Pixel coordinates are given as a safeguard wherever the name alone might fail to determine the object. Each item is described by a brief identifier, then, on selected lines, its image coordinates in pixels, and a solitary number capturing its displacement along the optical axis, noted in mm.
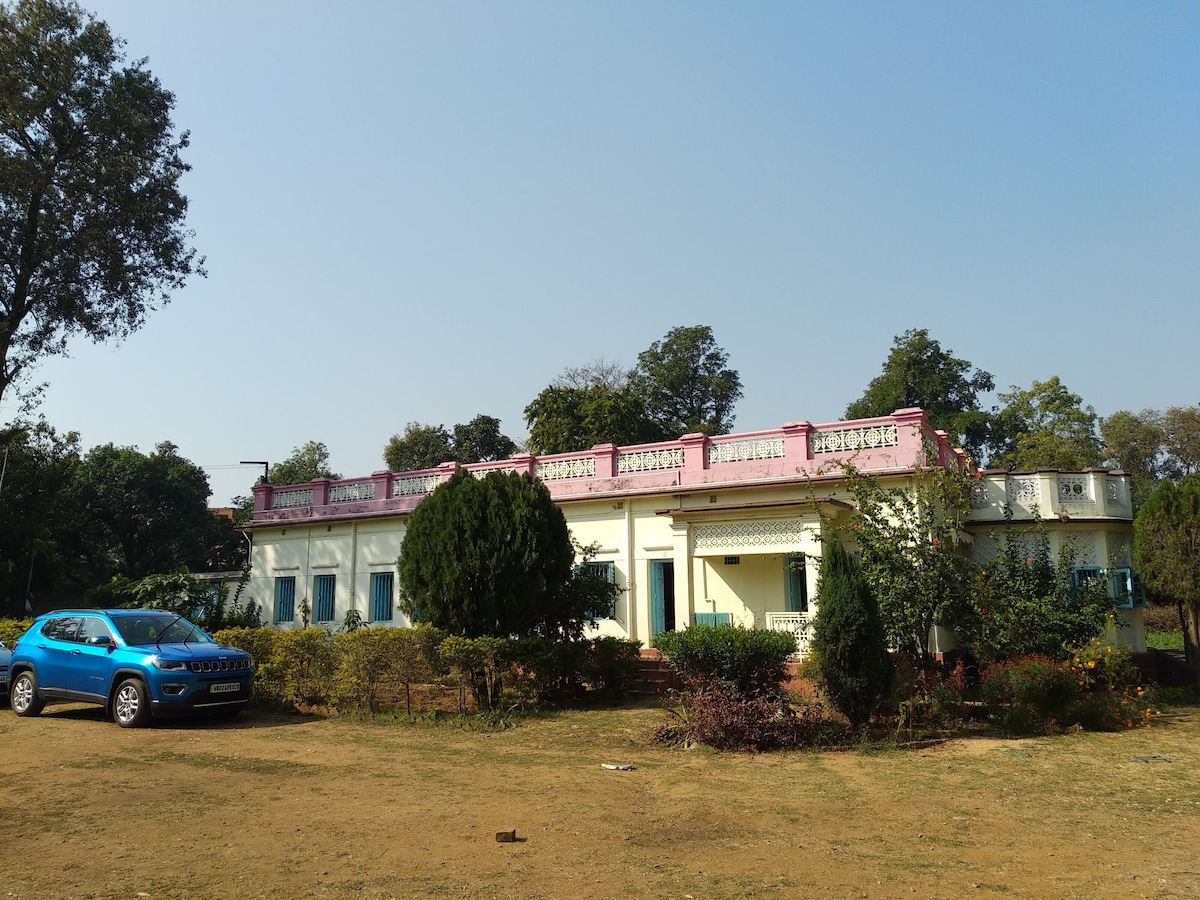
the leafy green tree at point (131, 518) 39062
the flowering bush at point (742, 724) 9594
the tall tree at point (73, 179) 20156
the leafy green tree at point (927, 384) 36938
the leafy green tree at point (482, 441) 40906
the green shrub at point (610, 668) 13484
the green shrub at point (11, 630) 15914
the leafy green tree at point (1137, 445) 41062
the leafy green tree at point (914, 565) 11117
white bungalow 15898
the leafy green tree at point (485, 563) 12906
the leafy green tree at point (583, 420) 32312
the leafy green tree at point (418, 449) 41375
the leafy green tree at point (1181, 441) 40406
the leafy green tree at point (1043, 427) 33188
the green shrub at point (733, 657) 10391
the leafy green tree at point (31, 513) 32250
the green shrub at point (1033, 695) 10523
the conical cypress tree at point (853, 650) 10008
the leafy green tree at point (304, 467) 43969
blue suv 11055
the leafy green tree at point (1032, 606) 11477
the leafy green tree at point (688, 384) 39250
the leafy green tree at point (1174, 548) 13898
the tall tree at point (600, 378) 41438
